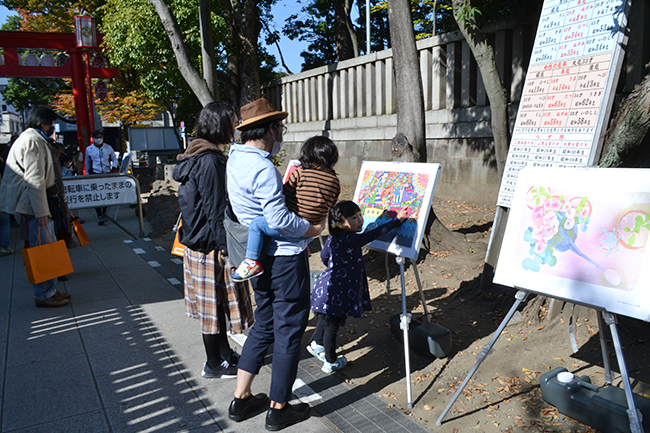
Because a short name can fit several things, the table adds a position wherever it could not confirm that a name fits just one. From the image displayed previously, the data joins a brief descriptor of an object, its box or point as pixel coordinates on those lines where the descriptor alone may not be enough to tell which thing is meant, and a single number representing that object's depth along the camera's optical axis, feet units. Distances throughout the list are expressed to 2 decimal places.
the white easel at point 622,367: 8.03
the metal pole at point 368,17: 61.05
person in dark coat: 11.49
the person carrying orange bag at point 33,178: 16.11
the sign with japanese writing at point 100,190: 28.71
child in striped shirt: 10.23
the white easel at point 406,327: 10.93
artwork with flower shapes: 8.07
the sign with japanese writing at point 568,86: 12.46
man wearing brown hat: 9.32
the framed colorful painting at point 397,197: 12.02
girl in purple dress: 11.76
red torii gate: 51.31
